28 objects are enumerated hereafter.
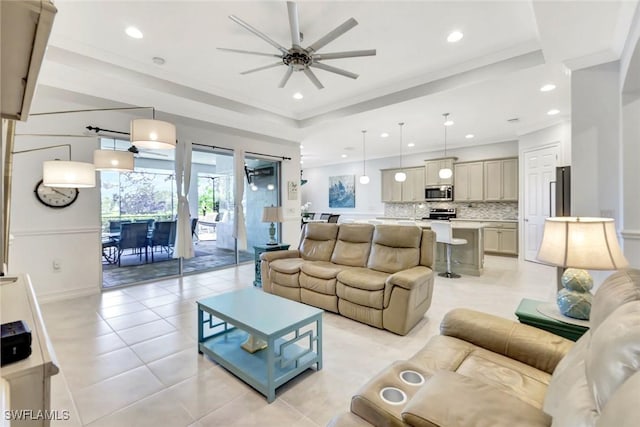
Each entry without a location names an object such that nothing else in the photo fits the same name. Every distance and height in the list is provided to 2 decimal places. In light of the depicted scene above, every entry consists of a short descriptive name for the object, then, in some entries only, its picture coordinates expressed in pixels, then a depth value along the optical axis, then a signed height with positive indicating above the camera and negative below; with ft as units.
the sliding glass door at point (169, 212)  15.46 -0.06
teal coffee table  6.40 -3.41
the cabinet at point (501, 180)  21.83 +2.27
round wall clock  12.21 +0.74
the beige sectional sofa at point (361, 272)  9.27 -2.35
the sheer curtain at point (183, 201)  16.06 +0.58
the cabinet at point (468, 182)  23.39 +2.29
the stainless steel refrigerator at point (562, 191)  14.67 +0.88
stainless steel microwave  24.93 +1.45
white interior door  18.57 +1.14
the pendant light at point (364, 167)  24.59 +4.81
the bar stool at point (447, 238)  15.48 -1.56
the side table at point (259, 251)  14.74 -2.14
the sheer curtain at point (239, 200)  18.43 +0.69
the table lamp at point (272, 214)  14.78 -0.18
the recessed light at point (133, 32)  9.36 +5.97
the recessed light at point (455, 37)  9.68 +5.95
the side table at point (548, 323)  5.56 -2.34
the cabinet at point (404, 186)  27.02 +2.28
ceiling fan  7.30 +4.78
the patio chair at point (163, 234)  17.02 -1.36
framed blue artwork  33.32 +2.24
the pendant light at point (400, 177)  22.71 +2.61
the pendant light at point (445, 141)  16.98 +5.41
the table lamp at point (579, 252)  5.32 -0.85
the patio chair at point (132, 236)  15.79 -1.40
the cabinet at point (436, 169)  24.80 +3.63
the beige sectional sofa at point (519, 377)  2.38 -2.11
